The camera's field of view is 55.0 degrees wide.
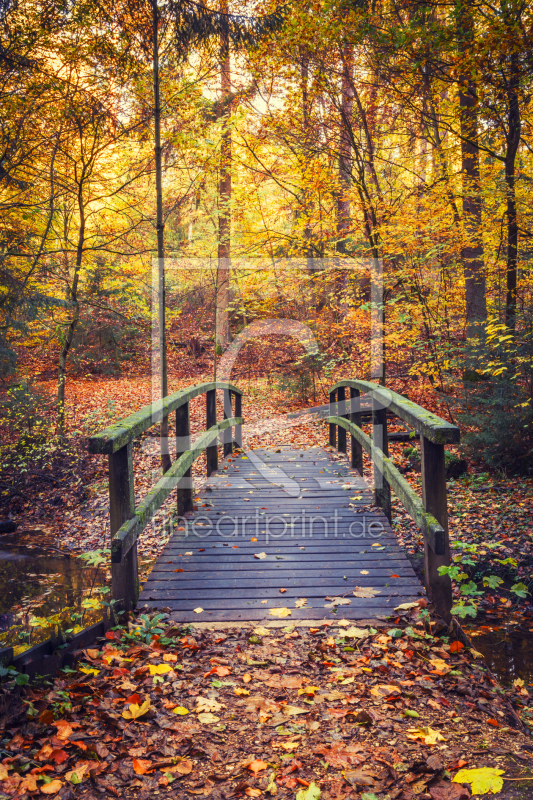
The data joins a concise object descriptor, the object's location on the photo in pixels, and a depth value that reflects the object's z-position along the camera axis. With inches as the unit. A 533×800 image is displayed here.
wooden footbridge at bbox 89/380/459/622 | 124.5
